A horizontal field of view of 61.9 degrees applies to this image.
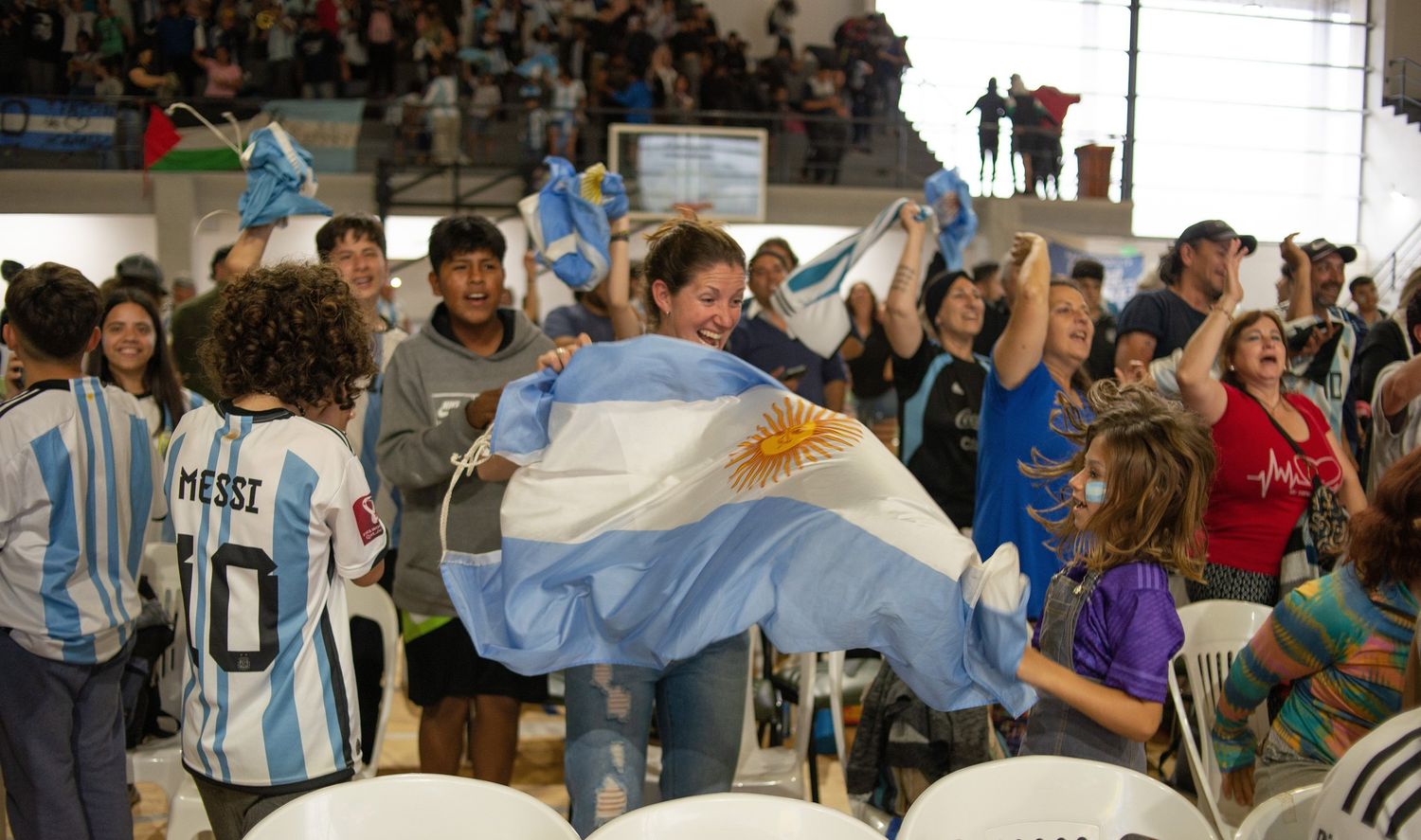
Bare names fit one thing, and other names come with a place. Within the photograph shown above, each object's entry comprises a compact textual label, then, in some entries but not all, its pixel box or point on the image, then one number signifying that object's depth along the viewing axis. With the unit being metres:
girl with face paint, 1.88
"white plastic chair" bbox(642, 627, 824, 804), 2.68
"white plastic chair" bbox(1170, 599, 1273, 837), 2.59
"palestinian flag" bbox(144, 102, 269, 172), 9.14
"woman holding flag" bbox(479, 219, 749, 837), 2.02
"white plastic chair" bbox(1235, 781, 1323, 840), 1.68
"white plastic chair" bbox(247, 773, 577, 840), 1.63
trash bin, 13.35
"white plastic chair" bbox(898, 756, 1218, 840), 1.72
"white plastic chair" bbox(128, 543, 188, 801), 2.68
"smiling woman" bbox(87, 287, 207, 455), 3.15
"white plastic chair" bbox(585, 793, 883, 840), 1.60
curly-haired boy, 1.86
